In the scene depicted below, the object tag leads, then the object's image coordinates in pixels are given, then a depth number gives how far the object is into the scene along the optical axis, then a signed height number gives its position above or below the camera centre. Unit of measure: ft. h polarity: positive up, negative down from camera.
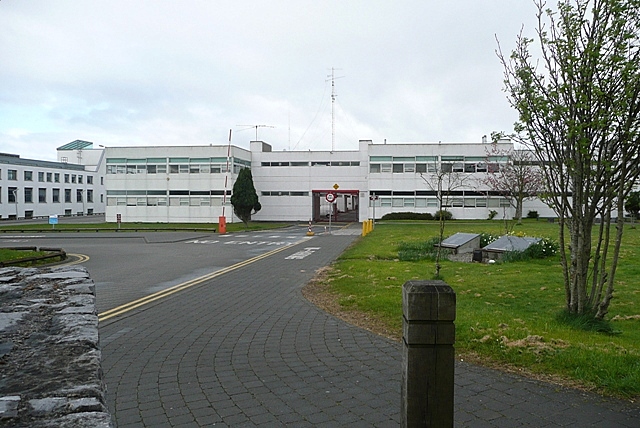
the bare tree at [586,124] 21.11 +3.34
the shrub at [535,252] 50.03 -4.80
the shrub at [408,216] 168.45 -4.53
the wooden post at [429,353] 10.34 -3.04
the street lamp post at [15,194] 222.01 +1.40
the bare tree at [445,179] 157.81 +7.25
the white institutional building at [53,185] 223.30 +6.16
